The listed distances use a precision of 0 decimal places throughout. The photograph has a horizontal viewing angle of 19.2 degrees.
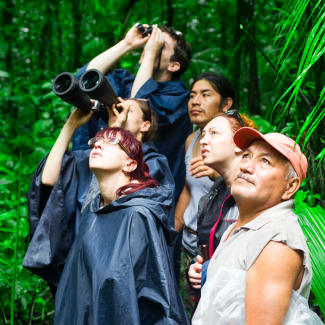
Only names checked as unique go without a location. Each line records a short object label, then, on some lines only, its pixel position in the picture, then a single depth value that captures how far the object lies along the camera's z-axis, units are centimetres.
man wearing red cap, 265
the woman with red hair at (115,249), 305
